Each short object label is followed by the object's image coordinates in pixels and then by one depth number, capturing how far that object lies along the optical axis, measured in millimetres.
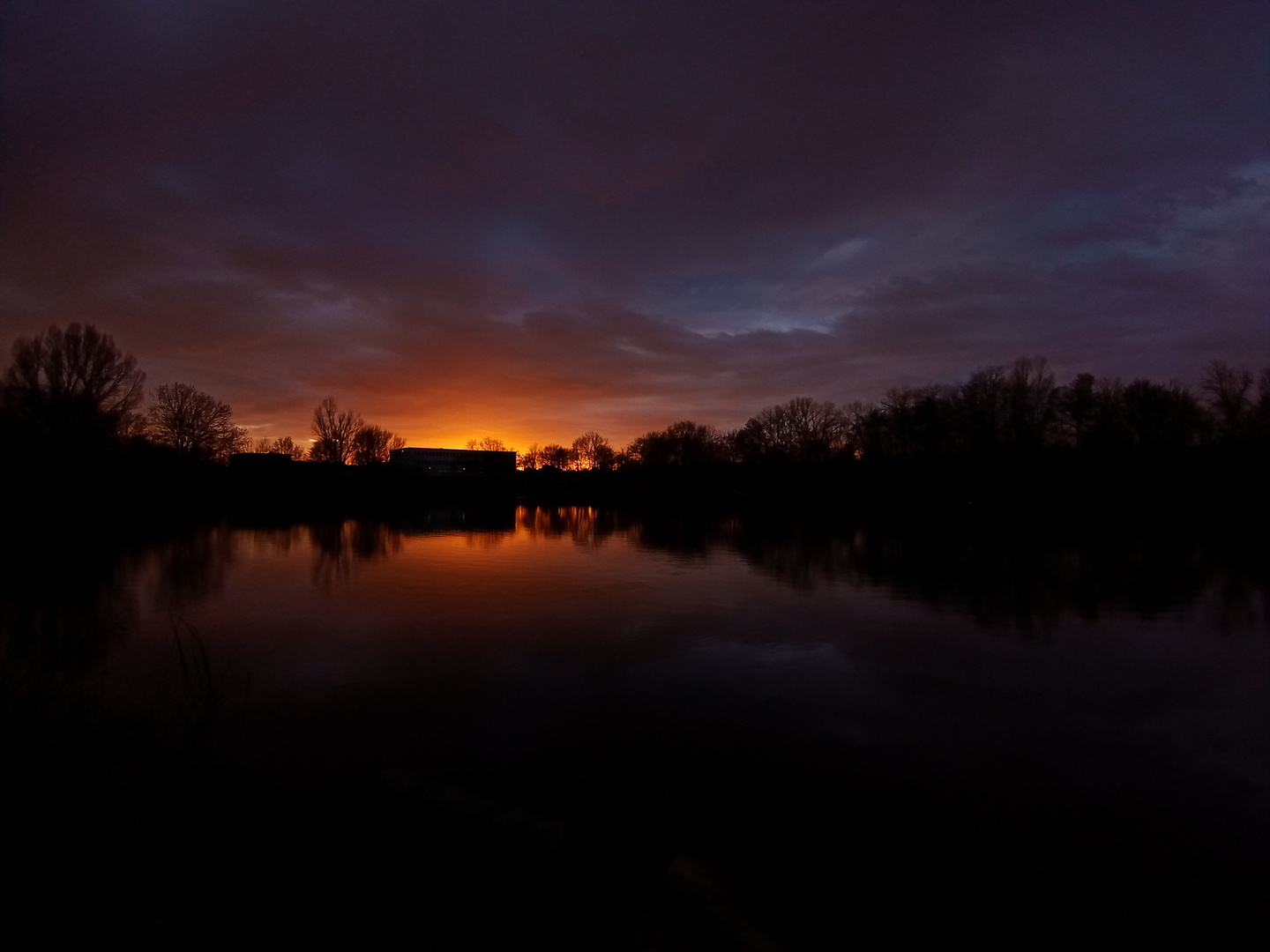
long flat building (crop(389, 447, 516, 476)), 138375
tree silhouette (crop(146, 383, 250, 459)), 75562
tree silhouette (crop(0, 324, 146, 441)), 43656
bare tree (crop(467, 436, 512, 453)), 167375
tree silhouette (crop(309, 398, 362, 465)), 117188
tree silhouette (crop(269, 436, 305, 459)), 136125
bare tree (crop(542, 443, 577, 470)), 169500
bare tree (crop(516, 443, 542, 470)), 172750
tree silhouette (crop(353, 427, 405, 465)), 122312
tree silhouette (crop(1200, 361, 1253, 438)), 73188
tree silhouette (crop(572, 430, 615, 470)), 165000
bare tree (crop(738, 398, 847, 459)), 112562
